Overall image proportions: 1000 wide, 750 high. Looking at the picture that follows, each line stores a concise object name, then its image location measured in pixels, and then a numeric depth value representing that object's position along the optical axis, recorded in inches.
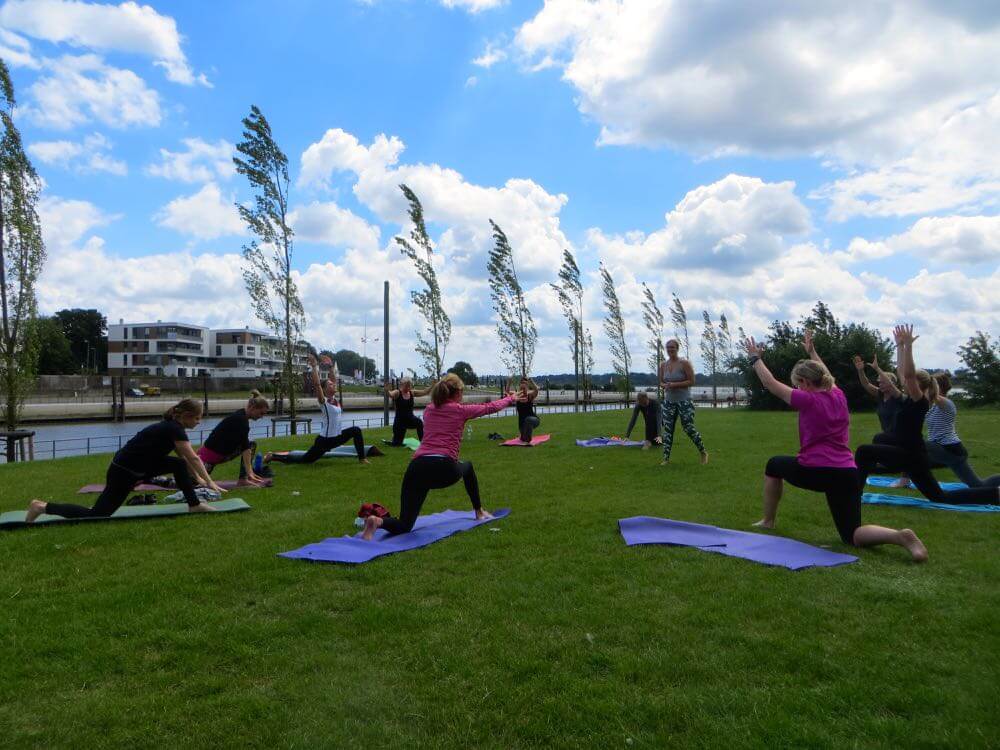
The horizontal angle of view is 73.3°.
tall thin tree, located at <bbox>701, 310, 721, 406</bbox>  2354.8
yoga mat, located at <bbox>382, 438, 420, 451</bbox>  649.6
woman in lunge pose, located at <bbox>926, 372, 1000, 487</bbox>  357.7
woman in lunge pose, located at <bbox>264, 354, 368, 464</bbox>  515.2
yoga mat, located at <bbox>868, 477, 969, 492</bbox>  396.8
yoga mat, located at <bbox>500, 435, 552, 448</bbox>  659.6
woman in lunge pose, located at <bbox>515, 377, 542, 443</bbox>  661.3
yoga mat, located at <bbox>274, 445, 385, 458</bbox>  578.9
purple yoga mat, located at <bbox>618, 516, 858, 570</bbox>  227.8
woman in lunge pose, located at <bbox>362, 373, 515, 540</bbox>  273.7
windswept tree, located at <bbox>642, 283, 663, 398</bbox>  1933.7
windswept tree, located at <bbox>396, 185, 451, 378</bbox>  1179.9
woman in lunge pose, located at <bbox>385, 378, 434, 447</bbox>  608.1
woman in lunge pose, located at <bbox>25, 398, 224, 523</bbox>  302.4
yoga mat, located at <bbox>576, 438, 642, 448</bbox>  651.5
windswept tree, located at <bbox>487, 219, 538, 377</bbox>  1419.8
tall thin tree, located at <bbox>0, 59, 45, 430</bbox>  730.8
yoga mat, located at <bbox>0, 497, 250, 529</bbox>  295.1
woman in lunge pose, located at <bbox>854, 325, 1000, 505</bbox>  290.4
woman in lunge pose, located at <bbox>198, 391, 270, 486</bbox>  421.1
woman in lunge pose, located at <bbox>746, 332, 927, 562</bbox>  245.6
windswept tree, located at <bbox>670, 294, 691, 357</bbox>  2098.9
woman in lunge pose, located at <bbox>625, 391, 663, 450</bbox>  636.7
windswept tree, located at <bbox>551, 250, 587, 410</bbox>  1648.6
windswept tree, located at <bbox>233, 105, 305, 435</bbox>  948.0
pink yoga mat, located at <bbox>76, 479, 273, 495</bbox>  416.8
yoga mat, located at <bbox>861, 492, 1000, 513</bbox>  327.9
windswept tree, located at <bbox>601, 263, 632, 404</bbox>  1771.7
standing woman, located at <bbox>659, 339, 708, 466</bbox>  491.2
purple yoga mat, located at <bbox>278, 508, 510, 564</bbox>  239.3
